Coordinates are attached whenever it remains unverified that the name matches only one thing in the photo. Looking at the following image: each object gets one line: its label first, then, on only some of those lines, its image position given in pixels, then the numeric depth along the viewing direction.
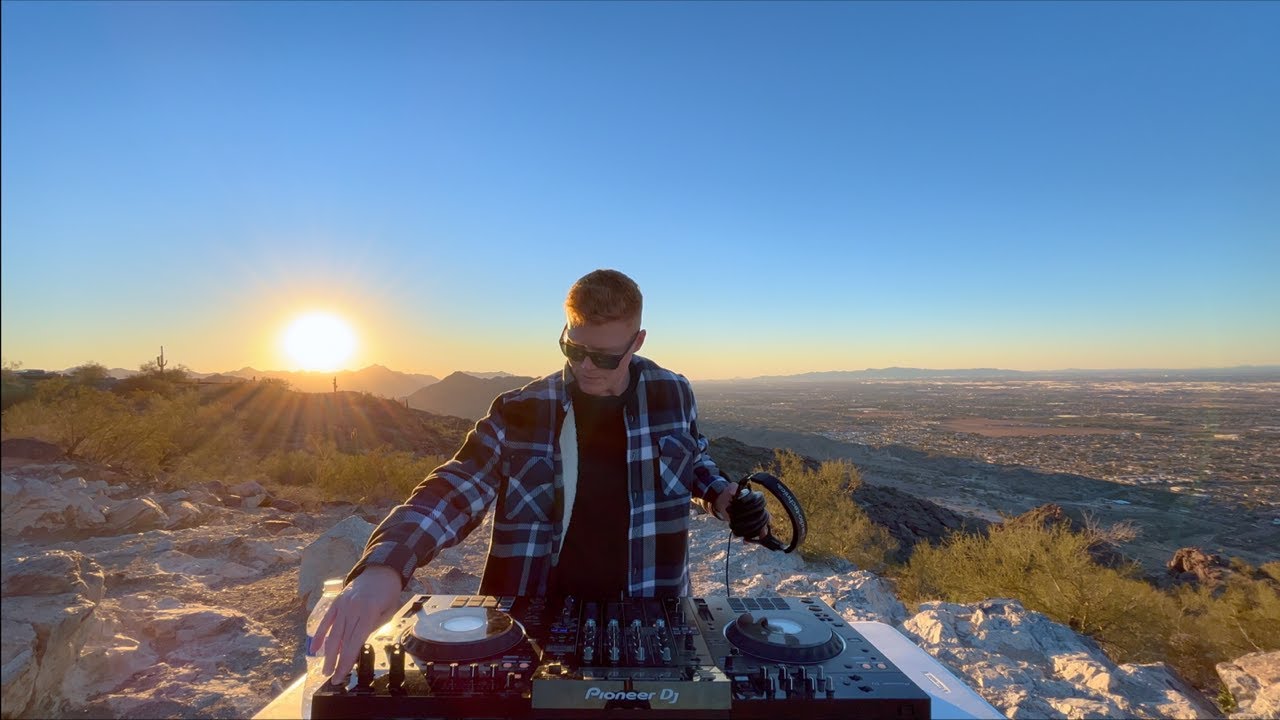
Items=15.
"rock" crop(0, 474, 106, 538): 5.78
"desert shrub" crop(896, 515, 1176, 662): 7.28
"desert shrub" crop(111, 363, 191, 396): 22.59
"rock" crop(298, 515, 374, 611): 5.62
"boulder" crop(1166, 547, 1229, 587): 16.55
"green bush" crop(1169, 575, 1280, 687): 7.20
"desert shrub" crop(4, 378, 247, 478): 9.84
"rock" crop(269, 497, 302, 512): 9.96
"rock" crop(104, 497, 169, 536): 7.06
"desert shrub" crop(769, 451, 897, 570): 10.30
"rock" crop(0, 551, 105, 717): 2.36
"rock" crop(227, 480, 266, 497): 10.48
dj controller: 1.21
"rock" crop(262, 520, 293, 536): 8.48
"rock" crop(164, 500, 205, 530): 7.63
